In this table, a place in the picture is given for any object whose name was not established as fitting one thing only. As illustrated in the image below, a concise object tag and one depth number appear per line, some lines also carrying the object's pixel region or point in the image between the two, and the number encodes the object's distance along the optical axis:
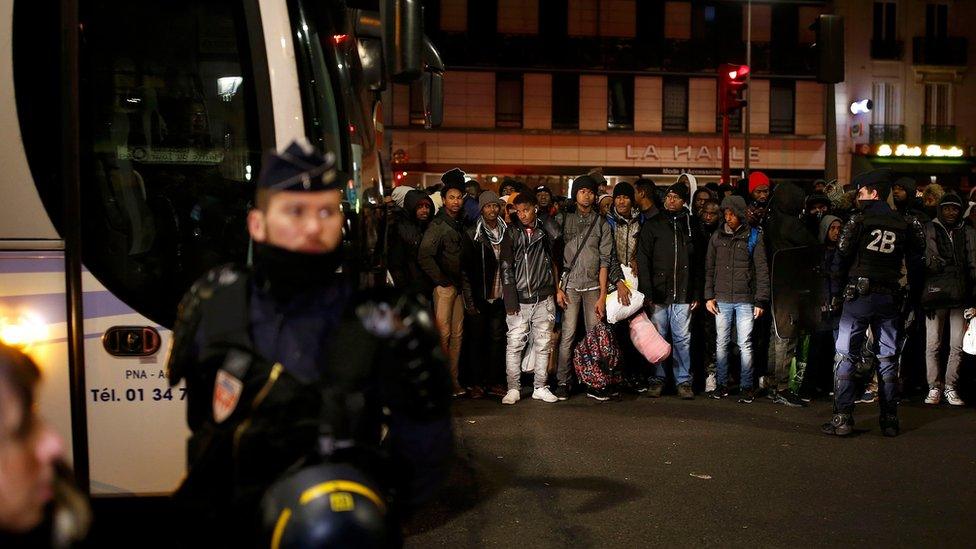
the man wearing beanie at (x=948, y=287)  10.09
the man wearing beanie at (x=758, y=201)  10.57
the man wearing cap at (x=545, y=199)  12.34
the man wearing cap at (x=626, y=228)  10.52
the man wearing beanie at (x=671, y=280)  10.26
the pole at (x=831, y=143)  17.79
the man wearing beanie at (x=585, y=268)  10.09
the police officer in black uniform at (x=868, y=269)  8.13
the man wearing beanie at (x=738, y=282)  10.12
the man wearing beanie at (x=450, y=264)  9.98
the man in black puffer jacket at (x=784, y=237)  10.13
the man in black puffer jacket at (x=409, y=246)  10.27
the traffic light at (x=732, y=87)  16.70
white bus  4.75
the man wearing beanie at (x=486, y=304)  10.12
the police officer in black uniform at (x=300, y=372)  2.45
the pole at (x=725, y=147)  16.87
